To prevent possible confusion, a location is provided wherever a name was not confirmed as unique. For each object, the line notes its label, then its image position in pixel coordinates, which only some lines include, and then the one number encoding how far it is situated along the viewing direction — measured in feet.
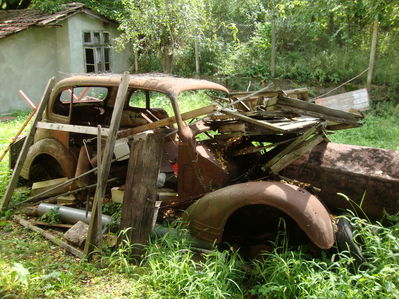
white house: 40.01
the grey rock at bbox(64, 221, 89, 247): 12.13
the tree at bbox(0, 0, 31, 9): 54.24
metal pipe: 13.52
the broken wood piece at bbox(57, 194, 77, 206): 14.75
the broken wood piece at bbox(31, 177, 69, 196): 15.15
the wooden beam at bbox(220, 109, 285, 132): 11.37
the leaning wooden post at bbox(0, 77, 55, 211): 14.35
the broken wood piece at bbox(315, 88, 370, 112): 14.46
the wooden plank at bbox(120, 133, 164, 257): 11.39
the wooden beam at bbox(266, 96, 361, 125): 12.14
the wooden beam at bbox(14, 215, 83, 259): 11.76
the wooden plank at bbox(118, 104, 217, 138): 12.55
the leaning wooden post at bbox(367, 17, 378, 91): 33.49
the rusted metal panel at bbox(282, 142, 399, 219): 11.44
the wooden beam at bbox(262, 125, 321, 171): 11.98
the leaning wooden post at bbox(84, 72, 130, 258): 11.32
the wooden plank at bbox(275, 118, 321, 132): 11.71
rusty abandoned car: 10.72
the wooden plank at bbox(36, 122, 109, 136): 12.45
